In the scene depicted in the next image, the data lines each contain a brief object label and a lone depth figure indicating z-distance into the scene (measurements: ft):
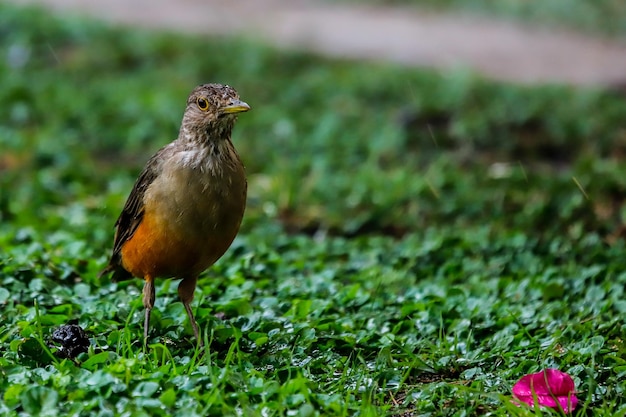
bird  33.27
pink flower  29.14
